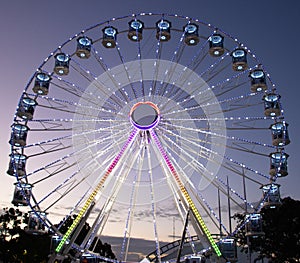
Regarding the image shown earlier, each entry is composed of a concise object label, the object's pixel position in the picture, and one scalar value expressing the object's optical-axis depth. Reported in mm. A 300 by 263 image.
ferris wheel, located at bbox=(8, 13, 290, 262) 17516
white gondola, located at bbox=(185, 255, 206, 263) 17906
